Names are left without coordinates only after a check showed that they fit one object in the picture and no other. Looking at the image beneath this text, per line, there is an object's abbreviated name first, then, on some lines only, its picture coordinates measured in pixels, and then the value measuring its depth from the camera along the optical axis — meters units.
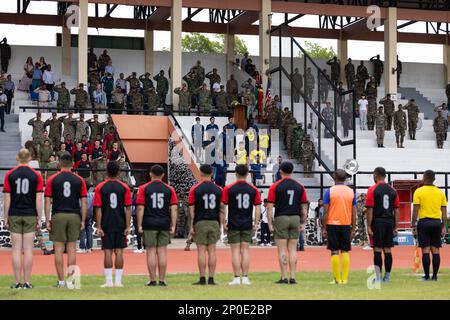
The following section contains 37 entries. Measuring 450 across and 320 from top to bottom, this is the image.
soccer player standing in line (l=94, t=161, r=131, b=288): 16.45
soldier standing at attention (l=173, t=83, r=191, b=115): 40.34
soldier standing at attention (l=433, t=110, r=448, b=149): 41.69
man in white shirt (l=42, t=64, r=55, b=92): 40.69
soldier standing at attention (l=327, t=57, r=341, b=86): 48.84
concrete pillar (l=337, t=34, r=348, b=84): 52.59
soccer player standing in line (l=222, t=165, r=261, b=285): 17.09
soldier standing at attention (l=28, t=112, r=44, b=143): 34.56
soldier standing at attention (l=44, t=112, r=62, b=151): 34.81
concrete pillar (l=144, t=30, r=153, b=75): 49.81
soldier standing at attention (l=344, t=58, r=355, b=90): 48.87
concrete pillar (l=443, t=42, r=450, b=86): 54.12
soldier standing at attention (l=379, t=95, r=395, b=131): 42.16
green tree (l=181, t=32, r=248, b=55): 93.44
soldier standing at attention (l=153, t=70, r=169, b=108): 42.66
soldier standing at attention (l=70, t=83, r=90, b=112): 38.53
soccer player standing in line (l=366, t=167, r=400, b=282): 17.69
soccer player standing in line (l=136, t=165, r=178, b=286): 16.62
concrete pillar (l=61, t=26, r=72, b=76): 47.59
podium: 36.94
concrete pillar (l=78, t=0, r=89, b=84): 40.06
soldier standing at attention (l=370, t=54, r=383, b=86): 50.84
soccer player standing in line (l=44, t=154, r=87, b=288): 16.47
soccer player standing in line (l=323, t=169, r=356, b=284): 17.22
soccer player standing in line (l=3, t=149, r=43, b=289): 16.16
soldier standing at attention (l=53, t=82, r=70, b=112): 38.66
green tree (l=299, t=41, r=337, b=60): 100.76
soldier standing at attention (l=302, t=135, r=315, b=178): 36.34
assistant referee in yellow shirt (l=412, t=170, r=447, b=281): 18.12
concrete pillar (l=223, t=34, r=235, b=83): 50.81
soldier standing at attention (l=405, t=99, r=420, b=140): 41.81
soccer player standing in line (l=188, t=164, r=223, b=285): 17.02
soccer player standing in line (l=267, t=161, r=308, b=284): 17.17
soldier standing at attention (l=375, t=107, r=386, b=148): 39.88
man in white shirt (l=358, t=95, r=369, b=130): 41.78
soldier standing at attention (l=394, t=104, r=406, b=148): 40.44
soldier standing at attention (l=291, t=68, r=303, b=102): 39.28
